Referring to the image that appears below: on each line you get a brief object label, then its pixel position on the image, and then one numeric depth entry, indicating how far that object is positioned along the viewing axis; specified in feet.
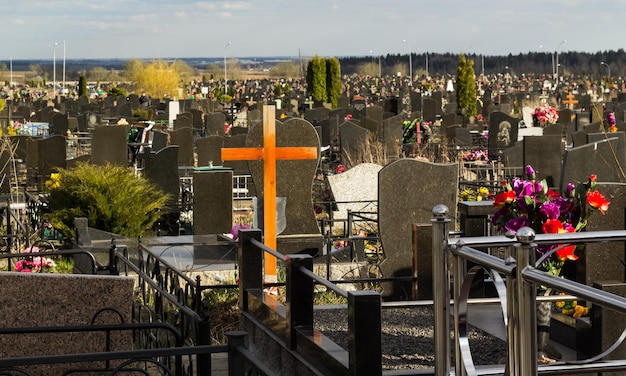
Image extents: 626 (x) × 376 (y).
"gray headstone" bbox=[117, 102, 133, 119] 120.88
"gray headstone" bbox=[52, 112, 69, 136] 97.50
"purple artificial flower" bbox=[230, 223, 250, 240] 36.65
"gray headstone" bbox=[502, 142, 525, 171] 56.34
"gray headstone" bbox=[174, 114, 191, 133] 91.84
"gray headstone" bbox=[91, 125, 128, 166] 58.75
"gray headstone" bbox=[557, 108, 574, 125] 102.94
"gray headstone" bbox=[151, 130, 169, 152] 69.00
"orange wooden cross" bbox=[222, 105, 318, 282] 33.22
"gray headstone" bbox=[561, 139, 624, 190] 37.06
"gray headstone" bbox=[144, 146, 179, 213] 48.39
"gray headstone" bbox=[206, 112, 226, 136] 87.66
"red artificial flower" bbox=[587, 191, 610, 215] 22.49
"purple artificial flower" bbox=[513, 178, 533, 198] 22.33
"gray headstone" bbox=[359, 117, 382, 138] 78.74
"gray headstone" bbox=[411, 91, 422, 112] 127.78
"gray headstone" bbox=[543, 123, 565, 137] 75.04
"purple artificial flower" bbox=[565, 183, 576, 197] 23.47
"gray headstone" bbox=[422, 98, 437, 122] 114.62
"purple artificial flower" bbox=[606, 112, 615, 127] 63.26
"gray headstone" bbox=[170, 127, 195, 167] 67.41
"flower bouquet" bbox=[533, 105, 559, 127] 81.97
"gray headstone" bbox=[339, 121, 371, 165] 66.98
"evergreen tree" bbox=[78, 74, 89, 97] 192.85
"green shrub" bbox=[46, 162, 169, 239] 40.32
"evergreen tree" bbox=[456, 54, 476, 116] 124.98
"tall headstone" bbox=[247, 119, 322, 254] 38.86
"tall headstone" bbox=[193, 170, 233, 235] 40.22
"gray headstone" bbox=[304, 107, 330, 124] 102.68
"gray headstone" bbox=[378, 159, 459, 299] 33.24
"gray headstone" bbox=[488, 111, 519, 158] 78.64
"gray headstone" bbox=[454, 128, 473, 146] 80.54
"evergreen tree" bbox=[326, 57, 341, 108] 148.87
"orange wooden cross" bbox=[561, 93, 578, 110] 132.30
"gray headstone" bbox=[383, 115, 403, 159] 69.07
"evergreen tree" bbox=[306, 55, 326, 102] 148.87
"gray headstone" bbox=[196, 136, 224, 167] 60.44
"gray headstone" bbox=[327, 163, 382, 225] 48.73
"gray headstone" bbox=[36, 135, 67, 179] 58.85
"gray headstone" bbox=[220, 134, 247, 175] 57.93
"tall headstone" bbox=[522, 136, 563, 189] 50.44
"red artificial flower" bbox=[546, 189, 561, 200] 22.66
